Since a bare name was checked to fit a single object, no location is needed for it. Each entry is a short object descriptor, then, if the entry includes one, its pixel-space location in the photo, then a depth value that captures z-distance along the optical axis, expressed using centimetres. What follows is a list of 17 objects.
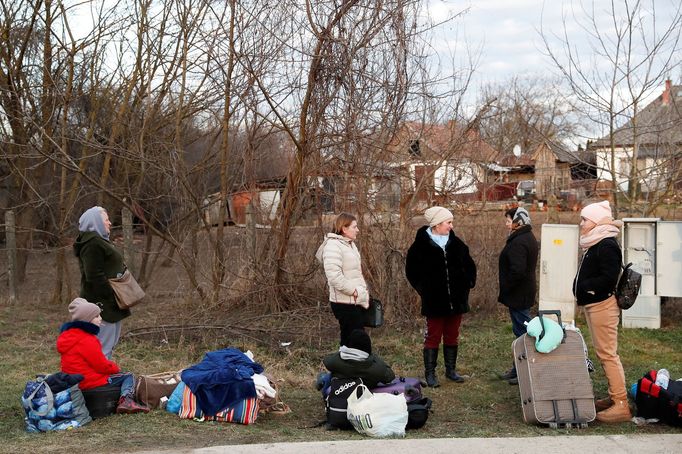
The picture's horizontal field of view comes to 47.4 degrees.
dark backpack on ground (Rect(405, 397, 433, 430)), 592
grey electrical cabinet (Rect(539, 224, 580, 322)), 1052
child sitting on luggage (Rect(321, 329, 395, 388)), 600
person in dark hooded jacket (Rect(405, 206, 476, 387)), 728
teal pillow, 609
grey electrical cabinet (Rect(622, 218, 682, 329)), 1033
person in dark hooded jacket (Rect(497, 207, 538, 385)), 759
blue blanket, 604
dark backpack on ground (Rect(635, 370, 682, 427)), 584
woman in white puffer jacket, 736
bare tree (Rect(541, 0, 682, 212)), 1106
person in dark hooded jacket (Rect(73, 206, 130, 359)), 718
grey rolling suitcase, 596
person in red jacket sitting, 617
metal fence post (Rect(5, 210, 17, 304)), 1348
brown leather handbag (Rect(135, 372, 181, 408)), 643
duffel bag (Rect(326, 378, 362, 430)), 588
